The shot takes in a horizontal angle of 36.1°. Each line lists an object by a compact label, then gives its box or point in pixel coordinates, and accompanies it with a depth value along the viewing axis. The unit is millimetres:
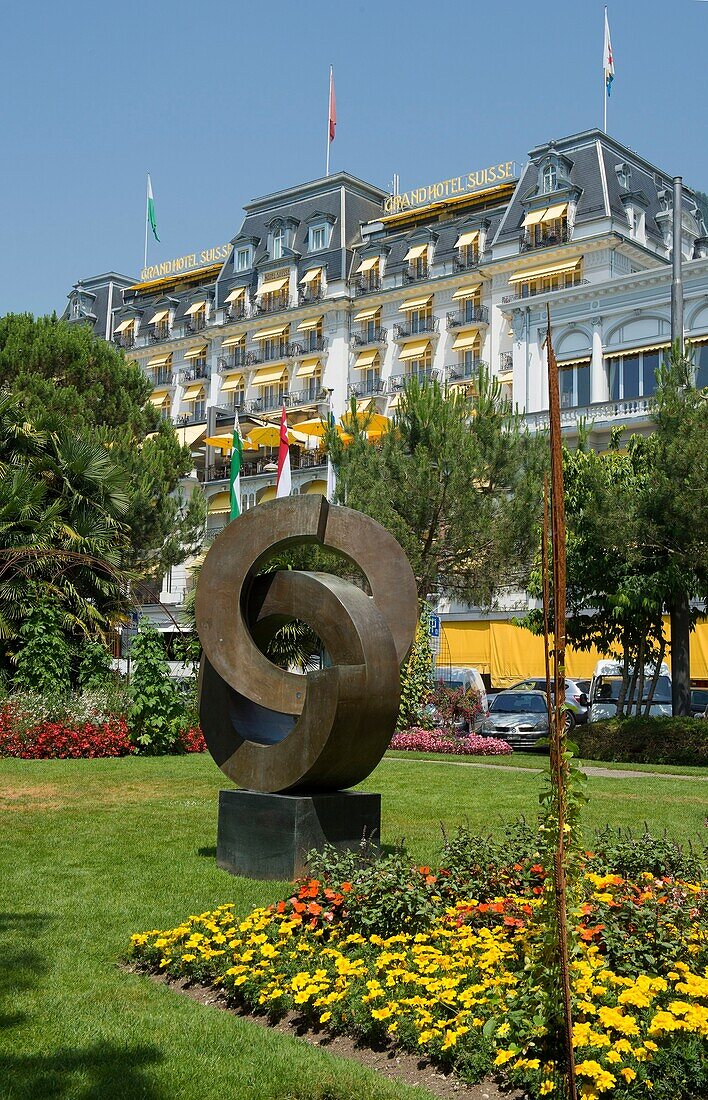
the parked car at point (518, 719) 24516
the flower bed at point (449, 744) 21828
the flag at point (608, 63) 42953
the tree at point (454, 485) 27156
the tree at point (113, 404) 30438
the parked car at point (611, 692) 27167
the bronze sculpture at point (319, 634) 8414
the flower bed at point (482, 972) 4512
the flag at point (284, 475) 24844
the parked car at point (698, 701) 27234
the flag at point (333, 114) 55156
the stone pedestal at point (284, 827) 8344
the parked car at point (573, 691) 28391
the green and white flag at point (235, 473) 28203
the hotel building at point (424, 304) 36125
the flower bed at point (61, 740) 18094
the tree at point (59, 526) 21109
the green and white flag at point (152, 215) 65000
